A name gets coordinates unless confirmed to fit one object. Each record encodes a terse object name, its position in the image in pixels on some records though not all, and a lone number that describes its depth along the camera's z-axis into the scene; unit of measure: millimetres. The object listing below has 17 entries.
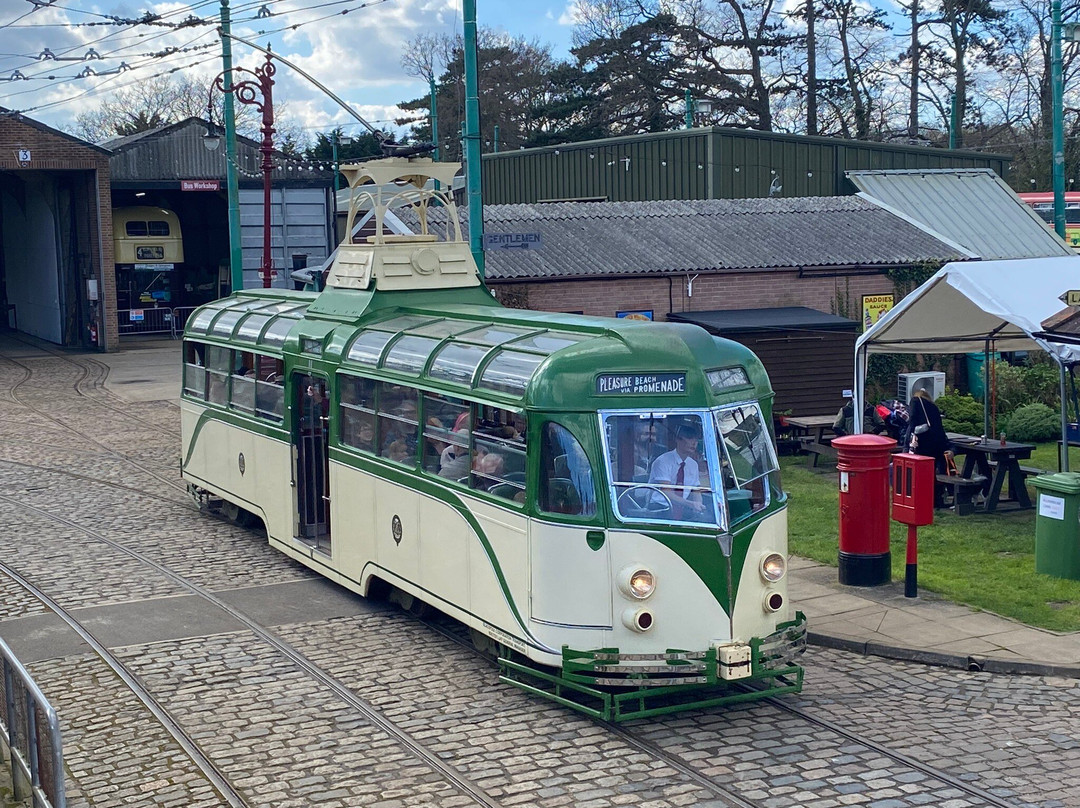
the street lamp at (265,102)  24484
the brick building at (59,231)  35969
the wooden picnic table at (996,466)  15641
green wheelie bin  12227
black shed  21609
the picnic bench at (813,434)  19062
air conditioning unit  22312
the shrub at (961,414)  20625
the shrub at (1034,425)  21031
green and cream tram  8758
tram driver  8828
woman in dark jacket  15797
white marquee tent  14398
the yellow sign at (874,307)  24875
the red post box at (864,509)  11773
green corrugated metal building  31250
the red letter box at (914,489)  11633
